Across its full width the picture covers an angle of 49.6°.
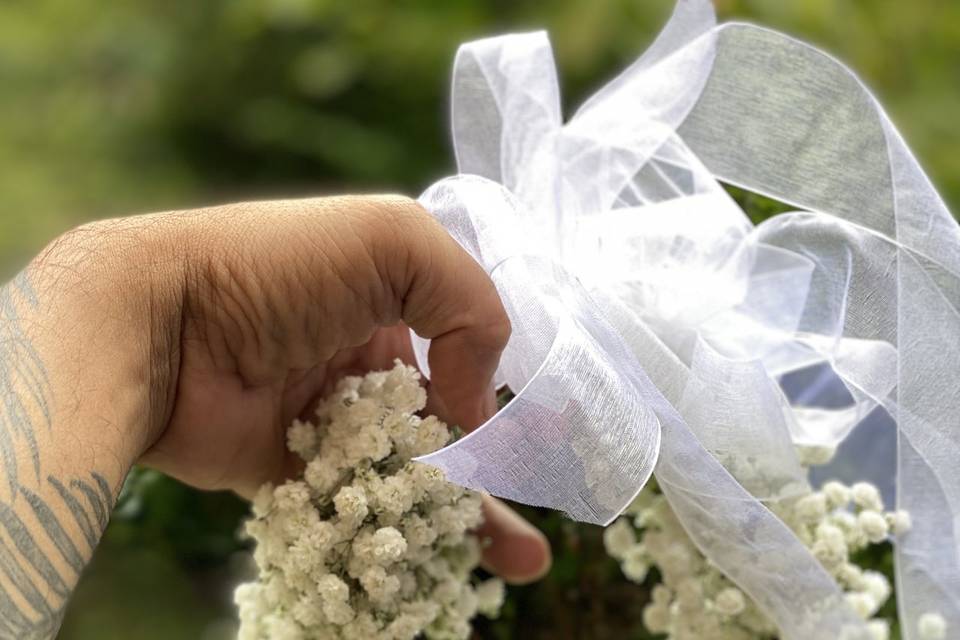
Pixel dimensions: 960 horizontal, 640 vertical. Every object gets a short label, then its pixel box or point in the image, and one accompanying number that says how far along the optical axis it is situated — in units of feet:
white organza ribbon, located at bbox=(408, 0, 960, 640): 1.91
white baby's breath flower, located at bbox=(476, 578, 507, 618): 2.37
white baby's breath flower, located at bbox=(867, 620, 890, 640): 2.09
